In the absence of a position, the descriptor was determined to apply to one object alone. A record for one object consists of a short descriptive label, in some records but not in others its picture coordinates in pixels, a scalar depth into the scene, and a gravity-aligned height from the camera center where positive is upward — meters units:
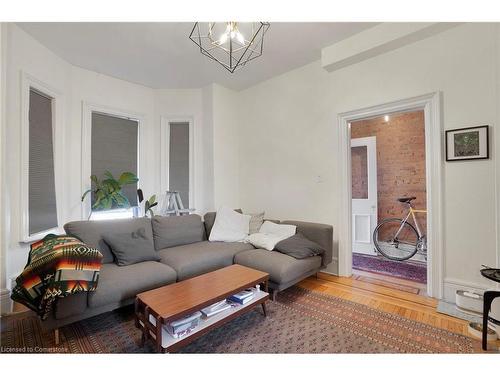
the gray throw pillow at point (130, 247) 2.37 -0.59
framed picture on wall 2.19 +0.43
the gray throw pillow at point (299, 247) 2.70 -0.68
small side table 1.68 -0.83
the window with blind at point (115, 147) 3.63 +0.69
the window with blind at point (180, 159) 4.29 +0.56
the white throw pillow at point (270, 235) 2.98 -0.61
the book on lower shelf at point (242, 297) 1.98 -0.91
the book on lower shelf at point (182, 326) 1.58 -0.93
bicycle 3.88 -0.85
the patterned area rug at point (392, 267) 3.19 -1.16
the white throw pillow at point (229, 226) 3.31 -0.53
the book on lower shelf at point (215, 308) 1.79 -0.92
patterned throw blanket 1.66 -0.62
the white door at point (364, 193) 4.29 -0.08
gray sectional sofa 1.89 -0.76
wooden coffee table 1.54 -0.80
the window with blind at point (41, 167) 2.75 +0.28
